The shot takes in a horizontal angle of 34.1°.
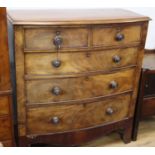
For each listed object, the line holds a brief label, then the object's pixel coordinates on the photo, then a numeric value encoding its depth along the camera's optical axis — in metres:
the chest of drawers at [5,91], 1.23
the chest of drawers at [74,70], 1.39
